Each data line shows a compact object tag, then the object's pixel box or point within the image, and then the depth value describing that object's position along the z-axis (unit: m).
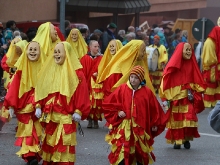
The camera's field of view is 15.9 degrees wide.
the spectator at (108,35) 22.03
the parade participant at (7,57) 14.48
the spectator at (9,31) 18.19
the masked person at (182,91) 12.59
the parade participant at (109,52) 14.27
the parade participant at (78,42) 16.24
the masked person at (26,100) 10.65
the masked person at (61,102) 9.94
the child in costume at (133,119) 9.77
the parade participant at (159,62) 21.92
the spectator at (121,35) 23.78
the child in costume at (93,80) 14.79
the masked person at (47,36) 12.40
